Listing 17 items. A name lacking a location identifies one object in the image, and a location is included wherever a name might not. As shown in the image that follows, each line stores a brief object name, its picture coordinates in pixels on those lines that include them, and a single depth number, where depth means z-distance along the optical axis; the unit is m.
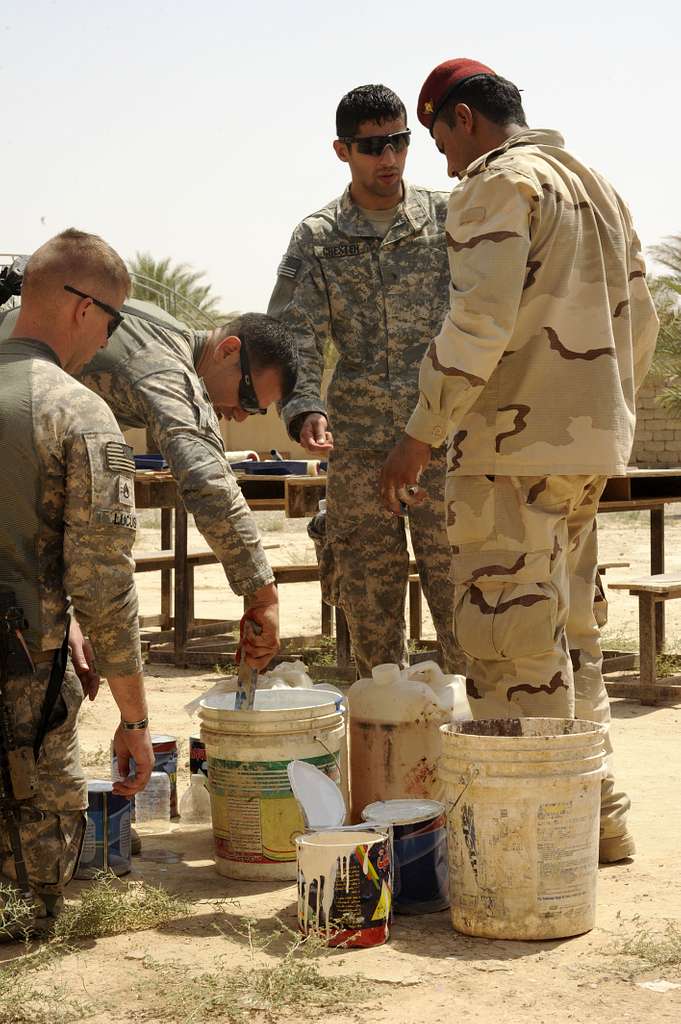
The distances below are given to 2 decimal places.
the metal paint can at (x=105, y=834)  3.88
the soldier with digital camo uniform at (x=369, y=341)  5.08
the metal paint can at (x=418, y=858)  3.51
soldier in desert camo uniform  3.50
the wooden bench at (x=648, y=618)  6.88
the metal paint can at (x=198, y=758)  4.57
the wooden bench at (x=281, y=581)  7.98
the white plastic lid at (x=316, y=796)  3.48
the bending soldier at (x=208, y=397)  3.91
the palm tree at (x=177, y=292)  31.14
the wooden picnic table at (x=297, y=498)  7.21
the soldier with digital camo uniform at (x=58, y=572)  3.29
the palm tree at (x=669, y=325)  26.50
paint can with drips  3.20
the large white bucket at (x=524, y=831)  3.19
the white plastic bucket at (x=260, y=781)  3.84
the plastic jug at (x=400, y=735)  4.09
